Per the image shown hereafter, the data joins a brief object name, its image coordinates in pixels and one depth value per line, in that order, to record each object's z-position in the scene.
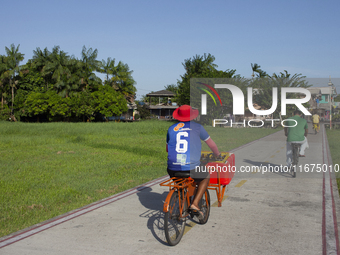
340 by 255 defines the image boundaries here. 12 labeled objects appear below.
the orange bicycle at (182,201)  4.64
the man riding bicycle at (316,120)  28.83
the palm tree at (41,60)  70.25
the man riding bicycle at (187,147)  5.06
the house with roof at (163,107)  82.69
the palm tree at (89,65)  73.04
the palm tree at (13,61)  65.75
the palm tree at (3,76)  64.12
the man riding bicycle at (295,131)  9.85
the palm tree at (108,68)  75.12
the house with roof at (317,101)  69.31
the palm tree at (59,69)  69.56
